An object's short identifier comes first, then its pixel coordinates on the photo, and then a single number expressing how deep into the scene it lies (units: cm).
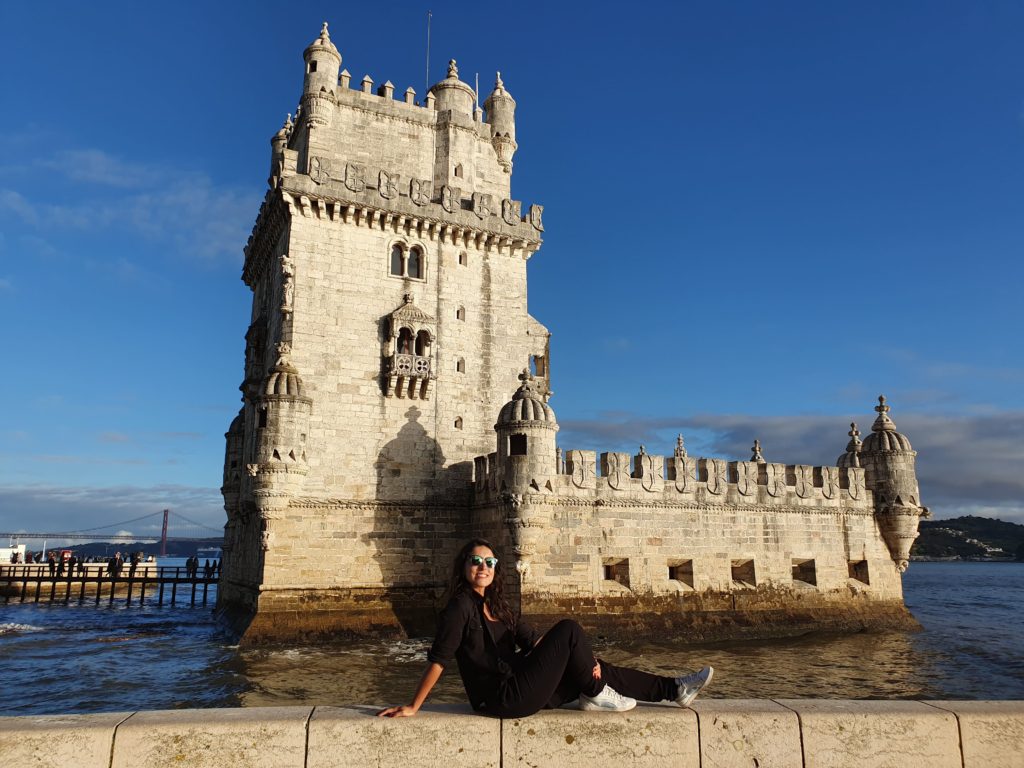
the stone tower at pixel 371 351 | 2308
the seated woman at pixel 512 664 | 566
